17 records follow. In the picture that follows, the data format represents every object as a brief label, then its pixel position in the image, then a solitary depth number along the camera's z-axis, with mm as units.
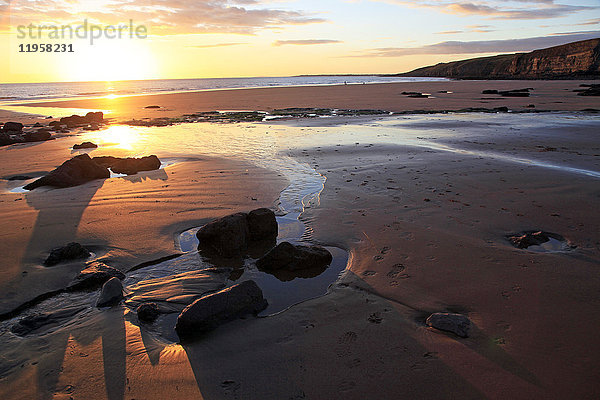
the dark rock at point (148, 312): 3904
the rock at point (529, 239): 5320
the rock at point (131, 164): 9969
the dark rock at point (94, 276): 4465
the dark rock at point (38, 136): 15828
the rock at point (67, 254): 4973
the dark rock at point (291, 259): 4992
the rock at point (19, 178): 9523
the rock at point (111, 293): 4137
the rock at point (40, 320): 3718
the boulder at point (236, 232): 5375
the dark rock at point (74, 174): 8508
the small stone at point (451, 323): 3572
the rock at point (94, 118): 23038
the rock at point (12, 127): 18906
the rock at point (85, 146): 13901
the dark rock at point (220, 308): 3672
